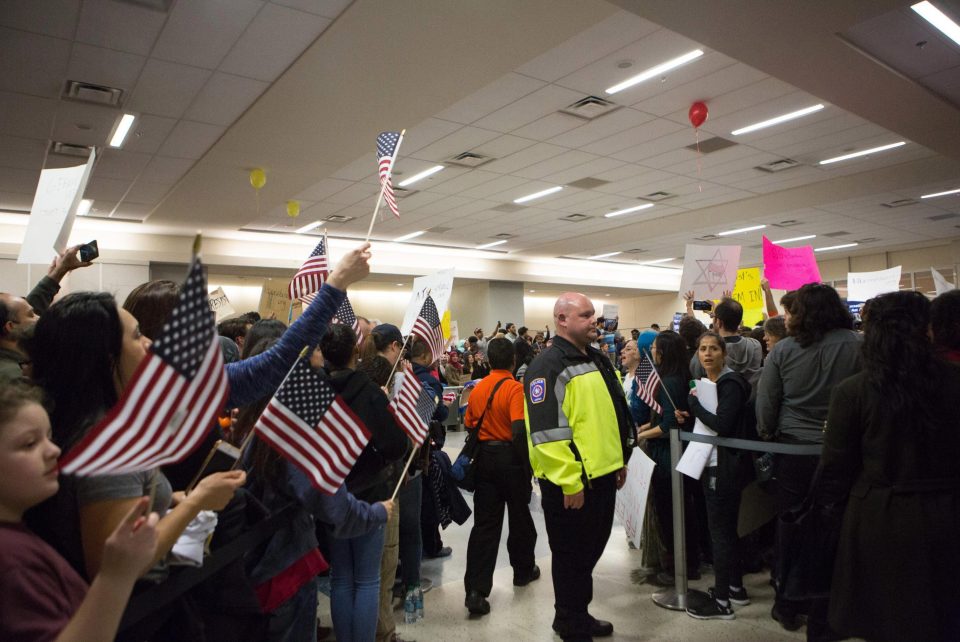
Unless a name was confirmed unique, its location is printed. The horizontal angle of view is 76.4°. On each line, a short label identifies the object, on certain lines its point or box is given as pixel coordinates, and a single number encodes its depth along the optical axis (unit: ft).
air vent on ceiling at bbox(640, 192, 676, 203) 35.37
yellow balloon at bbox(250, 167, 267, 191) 26.76
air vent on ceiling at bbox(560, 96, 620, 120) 21.37
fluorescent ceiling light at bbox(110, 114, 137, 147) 21.03
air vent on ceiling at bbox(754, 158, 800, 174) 29.91
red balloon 21.95
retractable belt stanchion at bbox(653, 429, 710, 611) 11.64
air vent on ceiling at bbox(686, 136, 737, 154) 26.25
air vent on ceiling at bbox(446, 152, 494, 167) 26.78
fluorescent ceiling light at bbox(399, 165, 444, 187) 28.45
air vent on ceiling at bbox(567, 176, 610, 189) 31.42
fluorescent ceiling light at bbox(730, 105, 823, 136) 23.27
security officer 9.82
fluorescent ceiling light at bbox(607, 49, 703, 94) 18.43
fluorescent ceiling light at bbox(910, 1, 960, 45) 16.07
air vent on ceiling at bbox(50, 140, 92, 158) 23.13
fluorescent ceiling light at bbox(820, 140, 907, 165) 28.17
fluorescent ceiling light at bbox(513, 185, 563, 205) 32.91
